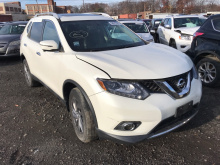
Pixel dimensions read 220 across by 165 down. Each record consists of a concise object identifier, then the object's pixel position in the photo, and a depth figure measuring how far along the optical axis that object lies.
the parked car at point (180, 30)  7.36
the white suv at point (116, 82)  2.09
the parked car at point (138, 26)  8.65
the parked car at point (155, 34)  11.08
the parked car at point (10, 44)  7.63
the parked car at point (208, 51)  4.11
